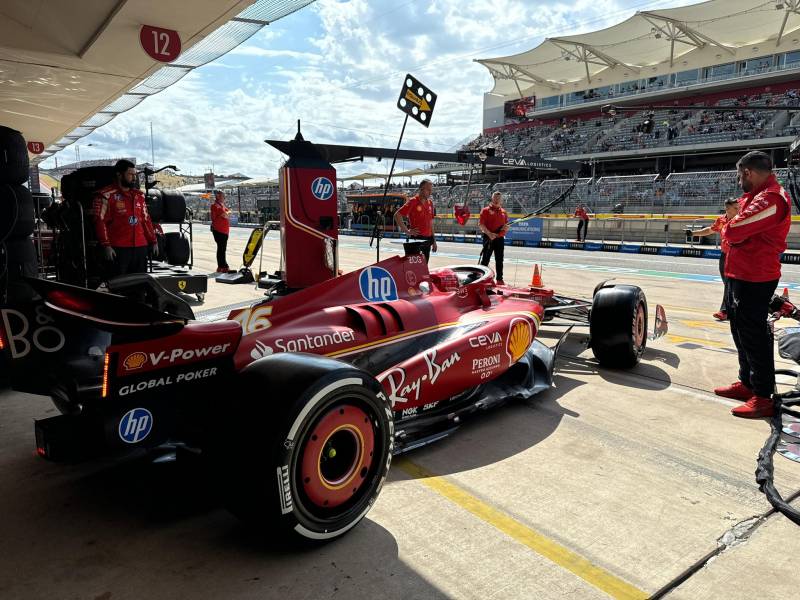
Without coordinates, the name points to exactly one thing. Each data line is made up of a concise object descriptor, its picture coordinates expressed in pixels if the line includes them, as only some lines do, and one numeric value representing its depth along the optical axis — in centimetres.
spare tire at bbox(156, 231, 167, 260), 1068
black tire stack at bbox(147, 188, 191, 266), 988
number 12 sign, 607
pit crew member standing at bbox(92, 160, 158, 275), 612
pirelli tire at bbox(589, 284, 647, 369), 498
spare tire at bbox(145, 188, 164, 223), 973
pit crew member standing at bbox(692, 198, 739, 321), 728
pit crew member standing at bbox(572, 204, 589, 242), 2328
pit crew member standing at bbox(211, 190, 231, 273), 1208
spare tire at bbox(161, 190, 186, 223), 1001
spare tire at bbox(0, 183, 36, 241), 497
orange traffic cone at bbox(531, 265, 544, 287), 710
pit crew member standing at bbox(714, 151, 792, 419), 399
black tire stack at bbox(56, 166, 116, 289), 707
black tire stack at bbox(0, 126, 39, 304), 499
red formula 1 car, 217
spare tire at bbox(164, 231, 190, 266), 1048
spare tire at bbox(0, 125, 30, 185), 504
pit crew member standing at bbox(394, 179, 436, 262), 877
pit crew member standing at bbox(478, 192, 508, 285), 976
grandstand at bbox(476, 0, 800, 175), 4044
